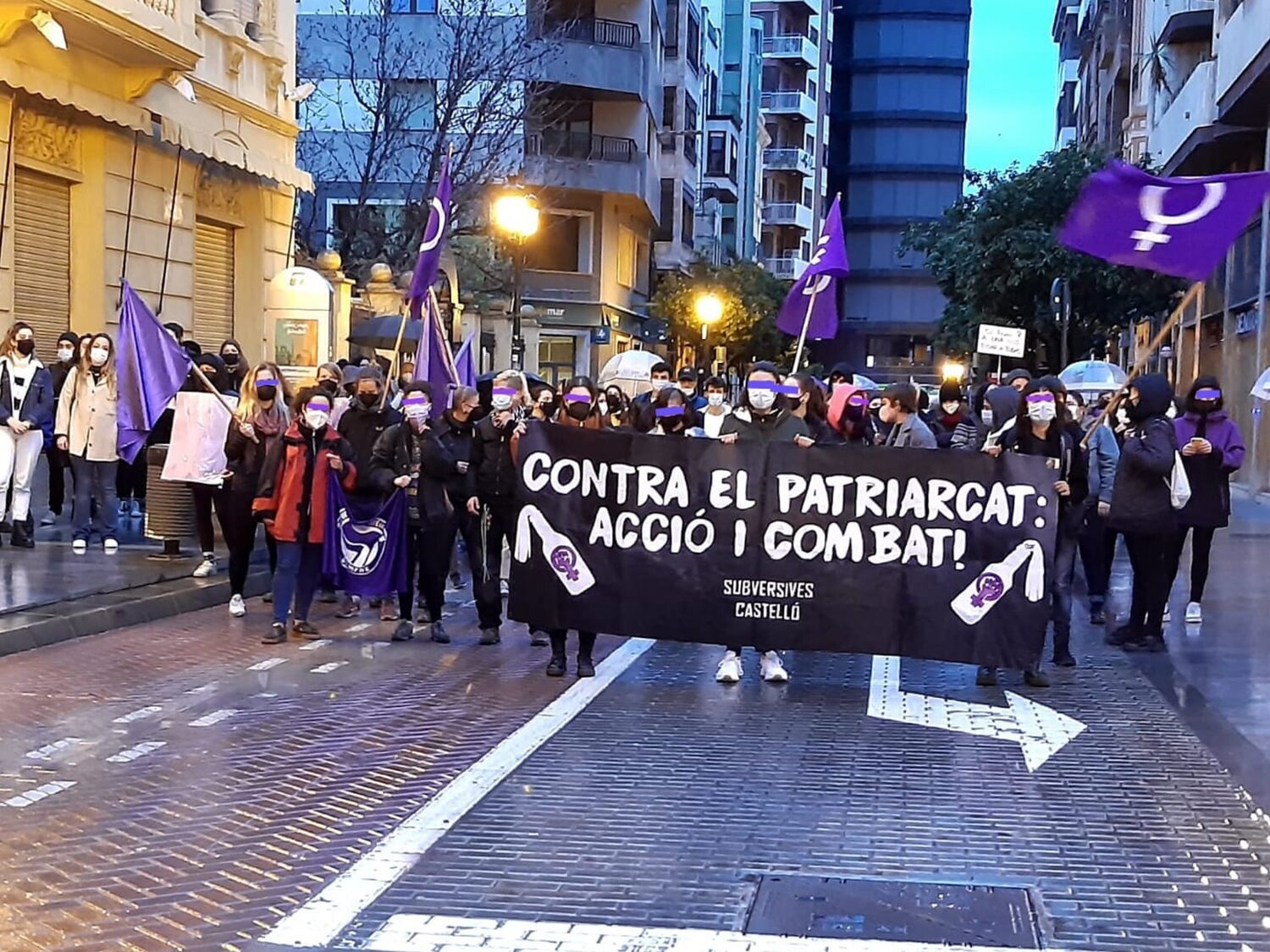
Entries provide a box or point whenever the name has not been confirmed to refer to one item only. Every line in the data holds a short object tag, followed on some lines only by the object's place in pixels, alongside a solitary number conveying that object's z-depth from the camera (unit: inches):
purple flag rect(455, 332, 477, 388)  664.4
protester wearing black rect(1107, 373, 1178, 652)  414.6
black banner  353.1
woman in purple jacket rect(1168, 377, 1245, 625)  451.5
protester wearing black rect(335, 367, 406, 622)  449.7
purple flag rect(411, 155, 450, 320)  541.0
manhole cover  199.9
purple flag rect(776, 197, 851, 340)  588.1
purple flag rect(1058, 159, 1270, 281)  382.9
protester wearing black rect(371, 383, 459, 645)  410.9
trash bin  527.2
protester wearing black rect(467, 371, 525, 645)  411.2
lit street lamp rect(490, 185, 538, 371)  915.4
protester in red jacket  413.7
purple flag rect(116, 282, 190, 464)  453.4
